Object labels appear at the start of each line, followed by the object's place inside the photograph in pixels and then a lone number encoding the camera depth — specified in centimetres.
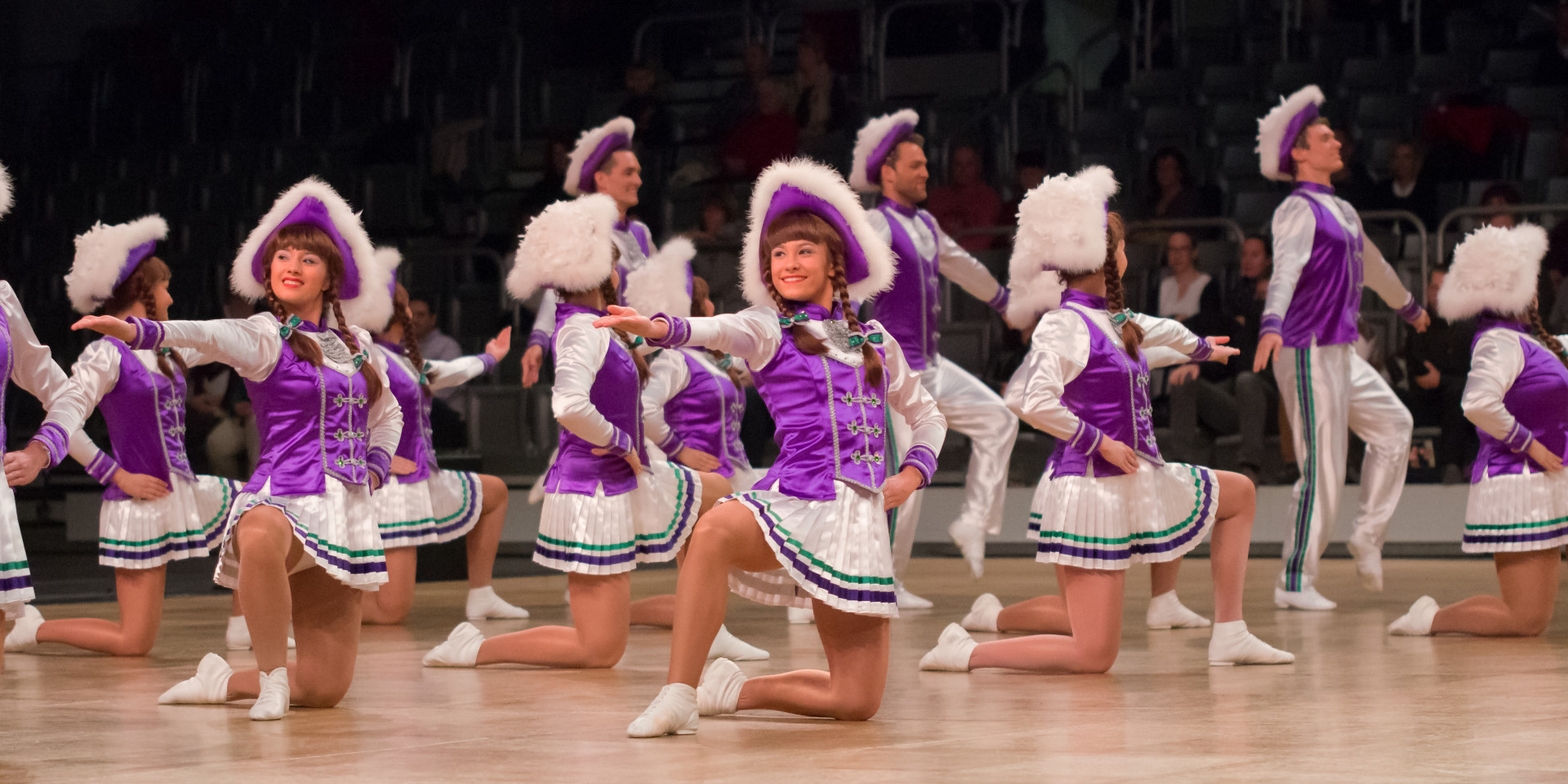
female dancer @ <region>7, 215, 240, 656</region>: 1141
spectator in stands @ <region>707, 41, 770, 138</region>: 2480
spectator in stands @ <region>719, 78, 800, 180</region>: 2398
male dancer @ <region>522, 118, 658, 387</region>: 1437
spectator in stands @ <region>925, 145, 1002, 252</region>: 2169
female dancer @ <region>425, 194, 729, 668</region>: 1062
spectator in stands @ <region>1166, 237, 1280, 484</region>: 1847
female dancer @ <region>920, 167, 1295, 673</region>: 987
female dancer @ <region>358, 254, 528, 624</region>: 1343
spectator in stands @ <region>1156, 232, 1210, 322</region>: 1880
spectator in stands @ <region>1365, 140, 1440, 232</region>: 2017
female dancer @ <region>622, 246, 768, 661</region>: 1291
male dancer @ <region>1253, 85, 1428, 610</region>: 1344
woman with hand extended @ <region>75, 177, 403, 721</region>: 862
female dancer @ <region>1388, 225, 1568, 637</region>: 1130
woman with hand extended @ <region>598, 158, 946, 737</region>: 795
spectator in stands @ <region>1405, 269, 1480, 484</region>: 1814
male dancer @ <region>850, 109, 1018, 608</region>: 1359
